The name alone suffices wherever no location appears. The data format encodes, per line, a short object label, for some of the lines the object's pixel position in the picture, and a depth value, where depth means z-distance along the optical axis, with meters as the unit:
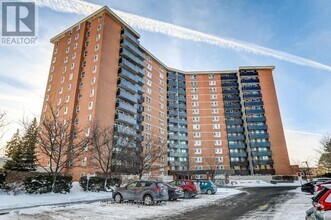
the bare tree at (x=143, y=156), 31.27
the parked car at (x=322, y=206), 6.04
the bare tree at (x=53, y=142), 21.36
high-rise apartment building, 47.84
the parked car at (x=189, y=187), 21.63
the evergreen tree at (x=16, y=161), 31.36
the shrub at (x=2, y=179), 18.66
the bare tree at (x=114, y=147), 27.21
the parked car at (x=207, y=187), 25.86
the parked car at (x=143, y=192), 15.20
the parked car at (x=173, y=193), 17.83
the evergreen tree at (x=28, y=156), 31.41
